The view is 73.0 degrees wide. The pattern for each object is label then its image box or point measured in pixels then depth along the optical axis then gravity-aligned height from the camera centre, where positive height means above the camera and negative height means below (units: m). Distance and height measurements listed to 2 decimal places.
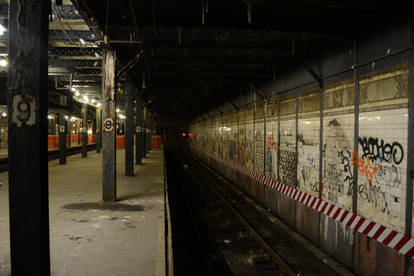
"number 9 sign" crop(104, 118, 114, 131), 7.78 +0.22
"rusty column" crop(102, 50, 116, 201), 7.84 +0.17
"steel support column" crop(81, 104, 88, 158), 22.02 -0.56
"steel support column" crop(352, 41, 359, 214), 5.84 -0.11
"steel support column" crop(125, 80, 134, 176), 12.77 +0.15
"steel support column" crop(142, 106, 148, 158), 22.94 +0.02
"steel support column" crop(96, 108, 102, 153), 26.81 -0.29
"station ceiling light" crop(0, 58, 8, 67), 9.99 +2.55
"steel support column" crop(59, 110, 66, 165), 17.23 -0.37
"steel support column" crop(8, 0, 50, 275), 2.85 -0.03
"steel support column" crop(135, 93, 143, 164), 17.02 +0.09
